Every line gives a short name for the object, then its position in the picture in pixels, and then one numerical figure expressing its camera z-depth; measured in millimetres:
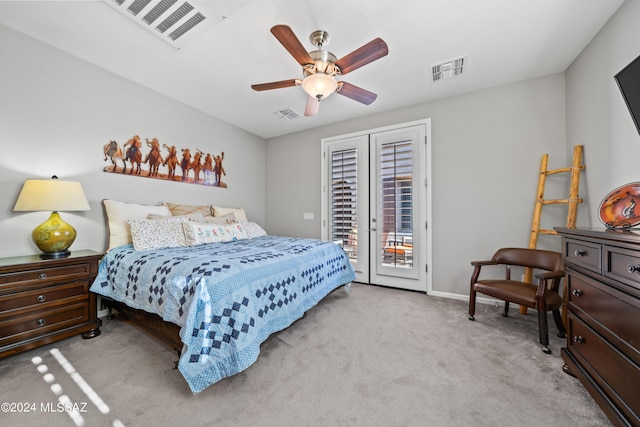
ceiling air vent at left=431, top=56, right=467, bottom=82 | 2522
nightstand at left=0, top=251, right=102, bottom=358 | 1759
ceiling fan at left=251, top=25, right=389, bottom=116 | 1697
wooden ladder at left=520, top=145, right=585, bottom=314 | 2354
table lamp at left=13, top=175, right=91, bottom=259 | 1981
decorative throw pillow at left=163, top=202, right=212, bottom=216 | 3184
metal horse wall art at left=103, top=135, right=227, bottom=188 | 2814
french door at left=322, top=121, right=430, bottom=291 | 3420
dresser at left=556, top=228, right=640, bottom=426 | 1082
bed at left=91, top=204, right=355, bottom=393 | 1471
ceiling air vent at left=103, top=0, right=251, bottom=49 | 1802
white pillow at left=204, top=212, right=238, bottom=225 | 3215
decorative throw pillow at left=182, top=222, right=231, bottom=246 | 2674
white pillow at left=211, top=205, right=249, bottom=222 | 3734
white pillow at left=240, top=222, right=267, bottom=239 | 3411
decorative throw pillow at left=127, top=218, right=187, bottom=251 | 2381
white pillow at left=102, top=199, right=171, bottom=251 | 2543
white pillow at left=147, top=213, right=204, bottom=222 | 2778
